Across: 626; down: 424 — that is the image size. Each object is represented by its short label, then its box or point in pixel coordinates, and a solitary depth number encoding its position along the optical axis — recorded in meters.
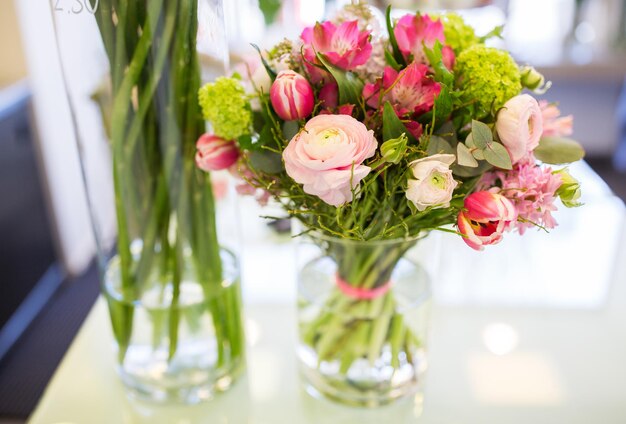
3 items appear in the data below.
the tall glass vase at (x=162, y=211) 0.56
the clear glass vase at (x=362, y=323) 0.66
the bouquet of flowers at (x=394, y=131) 0.46
